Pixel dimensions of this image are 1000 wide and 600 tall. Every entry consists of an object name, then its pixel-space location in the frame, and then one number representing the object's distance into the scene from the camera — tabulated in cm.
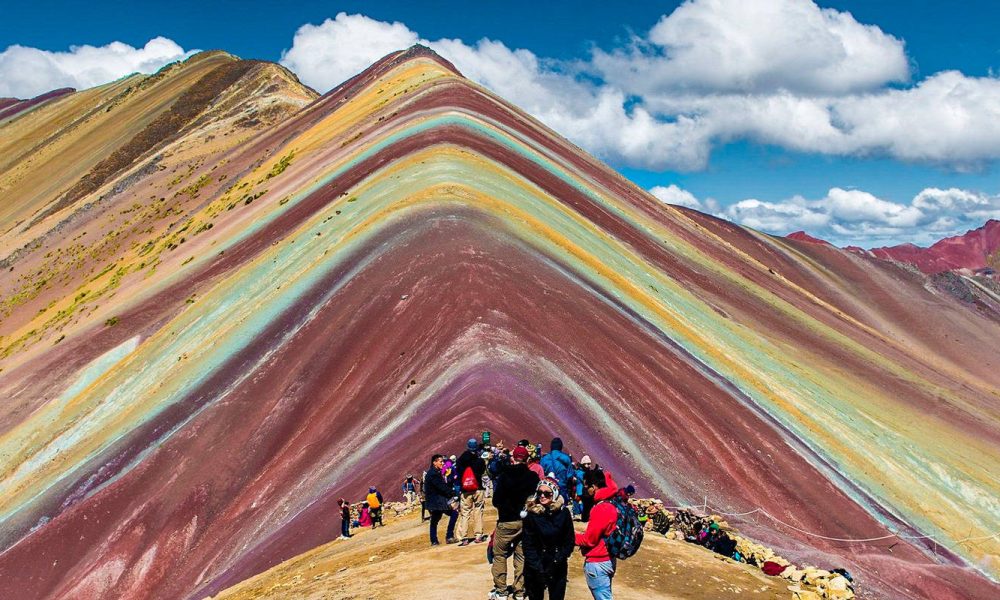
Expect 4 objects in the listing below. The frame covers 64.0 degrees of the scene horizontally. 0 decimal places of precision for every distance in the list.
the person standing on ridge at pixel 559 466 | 1315
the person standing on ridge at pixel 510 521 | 1022
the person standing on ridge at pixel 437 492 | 1310
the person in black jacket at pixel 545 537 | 916
